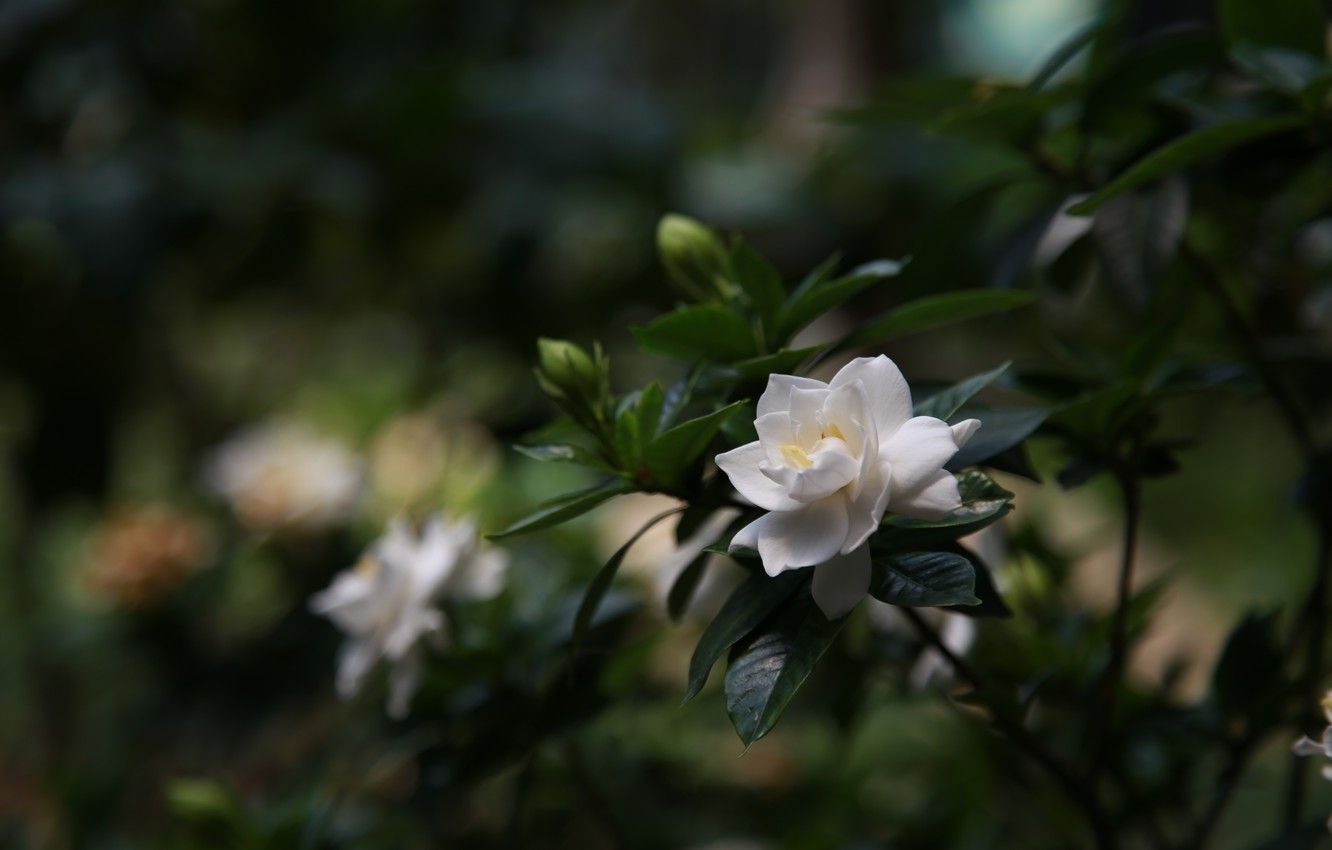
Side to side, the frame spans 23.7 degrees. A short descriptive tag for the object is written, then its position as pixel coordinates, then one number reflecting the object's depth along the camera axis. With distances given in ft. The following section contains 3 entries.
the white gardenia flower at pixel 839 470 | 2.90
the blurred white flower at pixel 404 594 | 3.46
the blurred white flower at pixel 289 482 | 5.44
